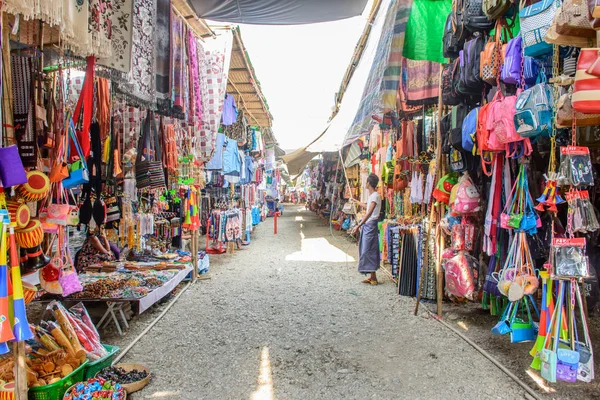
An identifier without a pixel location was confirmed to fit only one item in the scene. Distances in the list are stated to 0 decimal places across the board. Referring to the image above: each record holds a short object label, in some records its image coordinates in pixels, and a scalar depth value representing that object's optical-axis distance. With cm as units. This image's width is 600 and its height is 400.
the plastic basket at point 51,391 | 253
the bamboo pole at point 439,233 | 437
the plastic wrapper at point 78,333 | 302
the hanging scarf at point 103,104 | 381
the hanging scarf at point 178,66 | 399
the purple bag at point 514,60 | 287
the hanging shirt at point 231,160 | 862
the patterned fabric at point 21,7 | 199
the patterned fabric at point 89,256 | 565
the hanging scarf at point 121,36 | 289
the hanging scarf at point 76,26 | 231
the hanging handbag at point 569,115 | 224
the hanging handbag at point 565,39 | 223
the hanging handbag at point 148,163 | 441
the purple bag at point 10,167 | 210
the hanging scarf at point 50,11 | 211
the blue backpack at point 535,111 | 257
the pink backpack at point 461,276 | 395
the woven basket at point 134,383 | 290
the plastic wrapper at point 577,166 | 235
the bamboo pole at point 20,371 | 227
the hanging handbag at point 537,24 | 247
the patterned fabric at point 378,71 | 431
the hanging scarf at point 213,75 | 519
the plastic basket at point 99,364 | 295
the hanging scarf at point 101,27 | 261
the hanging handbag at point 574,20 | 209
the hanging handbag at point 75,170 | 291
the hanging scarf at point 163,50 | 367
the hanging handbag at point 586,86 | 194
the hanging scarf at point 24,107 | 243
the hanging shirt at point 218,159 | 781
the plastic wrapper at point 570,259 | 246
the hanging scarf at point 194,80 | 438
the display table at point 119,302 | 418
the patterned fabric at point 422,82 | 491
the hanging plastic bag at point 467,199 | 393
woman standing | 657
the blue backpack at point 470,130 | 345
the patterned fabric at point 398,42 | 420
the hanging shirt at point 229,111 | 772
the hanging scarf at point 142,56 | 330
